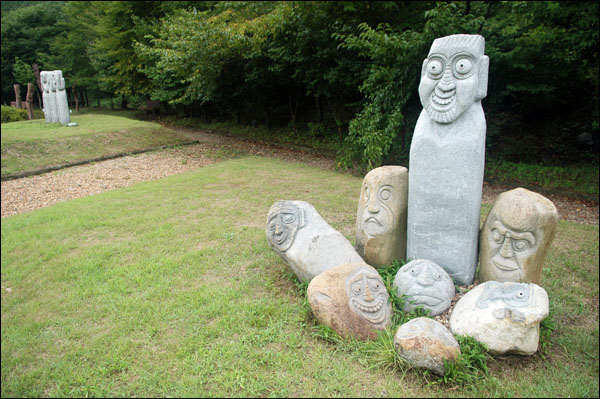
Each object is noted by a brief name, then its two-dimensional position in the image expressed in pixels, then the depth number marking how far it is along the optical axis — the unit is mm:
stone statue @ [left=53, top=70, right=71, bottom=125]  13180
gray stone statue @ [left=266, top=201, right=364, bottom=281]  3834
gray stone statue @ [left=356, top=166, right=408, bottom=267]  4020
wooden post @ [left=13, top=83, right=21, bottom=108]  18031
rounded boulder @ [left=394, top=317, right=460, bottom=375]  2760
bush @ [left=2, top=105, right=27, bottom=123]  15562
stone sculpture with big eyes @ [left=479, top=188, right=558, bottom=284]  3283
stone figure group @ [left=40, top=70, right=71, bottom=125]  13094
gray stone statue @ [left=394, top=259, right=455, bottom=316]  3457
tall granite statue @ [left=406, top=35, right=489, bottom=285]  3502
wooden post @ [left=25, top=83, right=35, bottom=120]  15898
